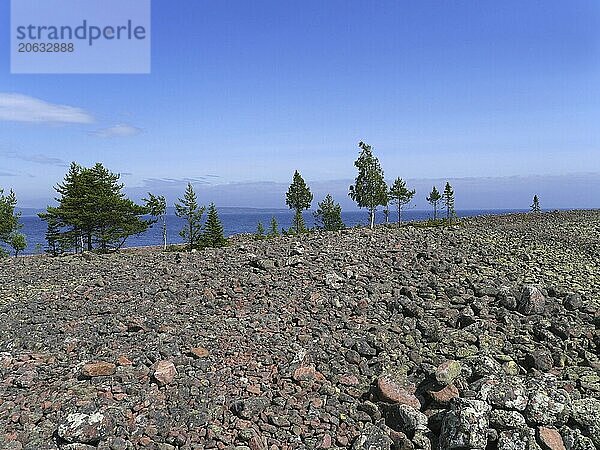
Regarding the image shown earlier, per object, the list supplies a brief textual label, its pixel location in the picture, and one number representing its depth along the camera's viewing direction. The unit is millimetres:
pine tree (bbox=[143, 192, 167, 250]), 47312
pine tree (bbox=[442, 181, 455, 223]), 65688
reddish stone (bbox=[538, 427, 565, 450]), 4954
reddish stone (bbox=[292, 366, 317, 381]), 6590
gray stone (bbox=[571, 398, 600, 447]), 5121
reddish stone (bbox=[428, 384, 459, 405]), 5914
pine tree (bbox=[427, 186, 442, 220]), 67500
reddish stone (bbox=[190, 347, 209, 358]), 7102
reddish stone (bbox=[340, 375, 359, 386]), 6566
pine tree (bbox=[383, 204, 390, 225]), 54547
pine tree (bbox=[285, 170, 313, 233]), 49812
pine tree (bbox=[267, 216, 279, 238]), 45056
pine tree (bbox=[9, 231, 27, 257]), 42000
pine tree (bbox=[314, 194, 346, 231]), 49844
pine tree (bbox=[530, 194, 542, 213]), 68938
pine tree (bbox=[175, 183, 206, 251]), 46438
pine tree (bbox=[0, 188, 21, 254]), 40938
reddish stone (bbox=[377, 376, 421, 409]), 5992
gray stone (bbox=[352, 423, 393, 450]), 5219
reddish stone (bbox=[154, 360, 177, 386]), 6312
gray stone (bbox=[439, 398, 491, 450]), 5094
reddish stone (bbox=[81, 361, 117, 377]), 6469
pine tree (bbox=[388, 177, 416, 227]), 58938
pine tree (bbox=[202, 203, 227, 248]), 39375
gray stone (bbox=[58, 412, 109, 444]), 5242
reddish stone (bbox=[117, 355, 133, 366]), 6778
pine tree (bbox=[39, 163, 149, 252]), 33719
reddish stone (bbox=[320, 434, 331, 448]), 5352
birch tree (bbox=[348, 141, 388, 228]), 44562
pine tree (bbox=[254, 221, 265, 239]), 46338
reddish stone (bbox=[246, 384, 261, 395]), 6219
